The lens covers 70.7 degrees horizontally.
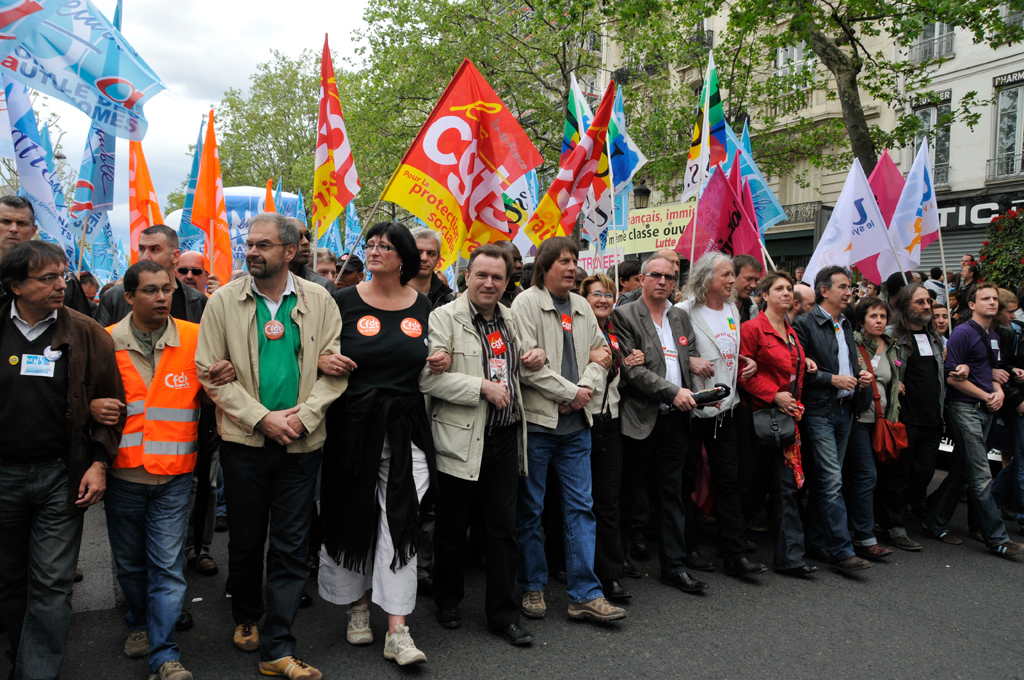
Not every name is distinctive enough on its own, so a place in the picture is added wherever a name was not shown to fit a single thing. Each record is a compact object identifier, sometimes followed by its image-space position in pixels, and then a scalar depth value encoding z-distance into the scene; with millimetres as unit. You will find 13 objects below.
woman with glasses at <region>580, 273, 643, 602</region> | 4504
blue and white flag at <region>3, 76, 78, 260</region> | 5289
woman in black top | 3732
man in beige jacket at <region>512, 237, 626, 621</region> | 4219
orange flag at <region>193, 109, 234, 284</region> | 7453
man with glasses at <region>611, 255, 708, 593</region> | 4809
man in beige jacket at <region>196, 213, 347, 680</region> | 3496
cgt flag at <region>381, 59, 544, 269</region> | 5195
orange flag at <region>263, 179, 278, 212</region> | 9703
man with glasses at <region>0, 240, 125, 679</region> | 3158
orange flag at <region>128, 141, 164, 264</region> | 7886
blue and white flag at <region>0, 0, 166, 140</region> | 4520
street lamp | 12883
